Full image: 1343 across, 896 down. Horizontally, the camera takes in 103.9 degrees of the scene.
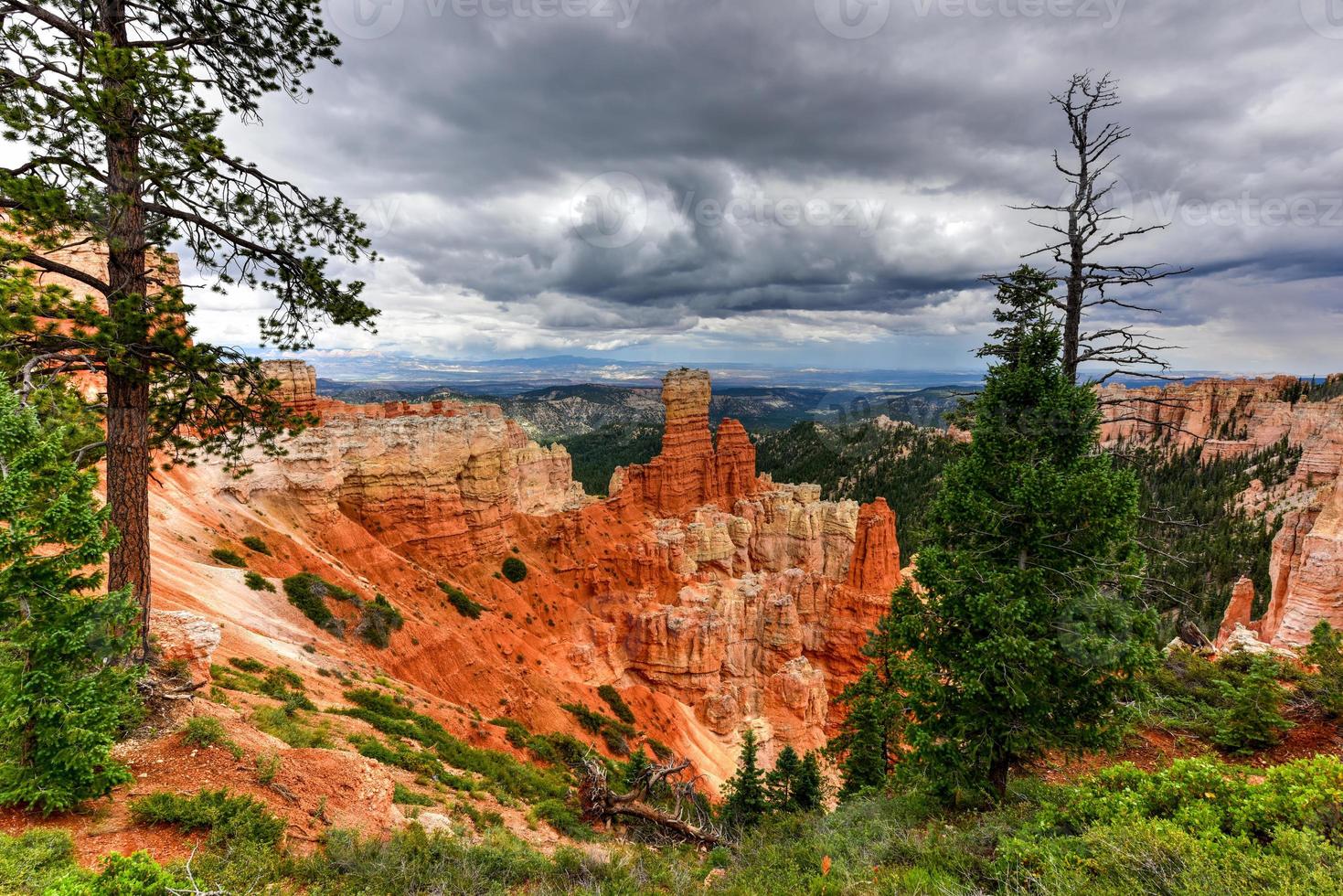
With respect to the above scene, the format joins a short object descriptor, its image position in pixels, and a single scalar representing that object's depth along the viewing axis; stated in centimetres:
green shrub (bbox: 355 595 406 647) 2412
